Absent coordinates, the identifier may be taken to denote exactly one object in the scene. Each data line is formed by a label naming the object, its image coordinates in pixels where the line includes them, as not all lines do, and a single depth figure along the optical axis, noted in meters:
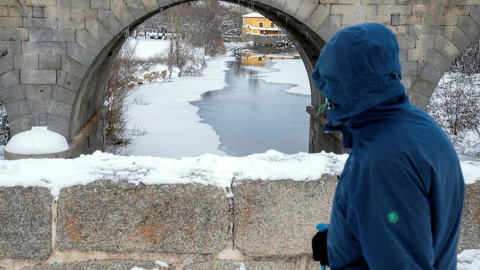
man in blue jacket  1.19
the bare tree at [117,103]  13.80
